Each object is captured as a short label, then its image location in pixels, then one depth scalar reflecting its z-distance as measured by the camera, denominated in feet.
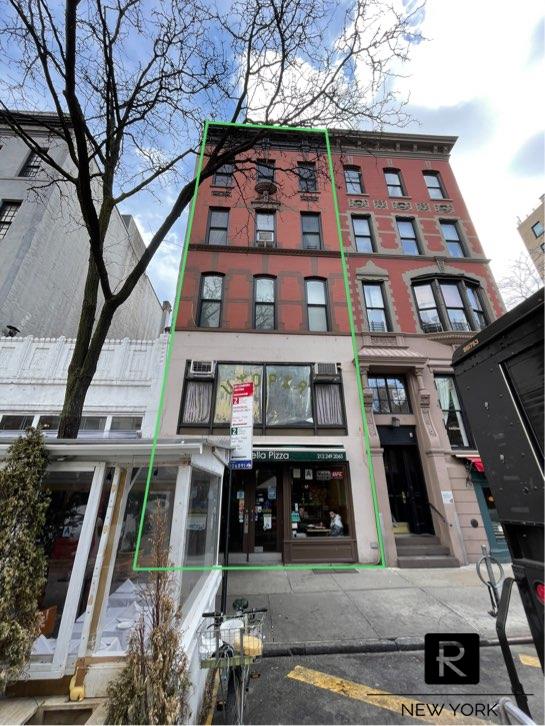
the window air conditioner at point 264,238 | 42.39
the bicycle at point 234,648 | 10.39
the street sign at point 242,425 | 15.47
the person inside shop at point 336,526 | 30.17
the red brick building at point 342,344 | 30.68
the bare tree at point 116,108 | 18.21
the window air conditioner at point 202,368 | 34.40
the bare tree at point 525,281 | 38.10
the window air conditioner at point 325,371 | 35.22
